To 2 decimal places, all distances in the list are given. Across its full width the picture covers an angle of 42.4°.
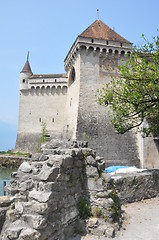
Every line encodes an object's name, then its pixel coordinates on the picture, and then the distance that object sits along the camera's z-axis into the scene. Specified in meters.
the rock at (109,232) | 4.30
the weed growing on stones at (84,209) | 4.62
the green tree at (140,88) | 8.54
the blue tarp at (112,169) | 17.17
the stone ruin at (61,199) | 3.56
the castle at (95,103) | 22.61
